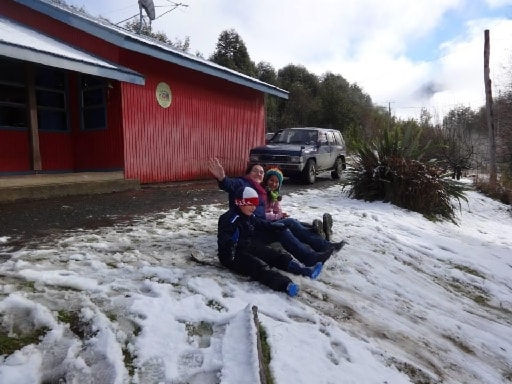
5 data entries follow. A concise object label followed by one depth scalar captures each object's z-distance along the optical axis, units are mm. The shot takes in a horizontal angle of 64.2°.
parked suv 11148
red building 8539
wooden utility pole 15945
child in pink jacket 5002
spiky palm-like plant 8953
